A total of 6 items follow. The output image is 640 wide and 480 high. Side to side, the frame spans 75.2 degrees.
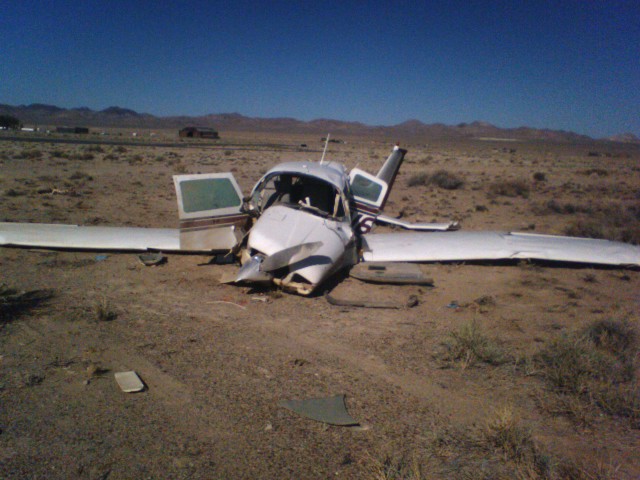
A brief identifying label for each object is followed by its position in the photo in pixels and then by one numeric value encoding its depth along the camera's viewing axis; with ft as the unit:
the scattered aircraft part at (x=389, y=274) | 24.67
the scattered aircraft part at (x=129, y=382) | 12.71
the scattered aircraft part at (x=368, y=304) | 21.07
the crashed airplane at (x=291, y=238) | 21.50
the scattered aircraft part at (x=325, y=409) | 11.89
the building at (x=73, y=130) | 236.43
